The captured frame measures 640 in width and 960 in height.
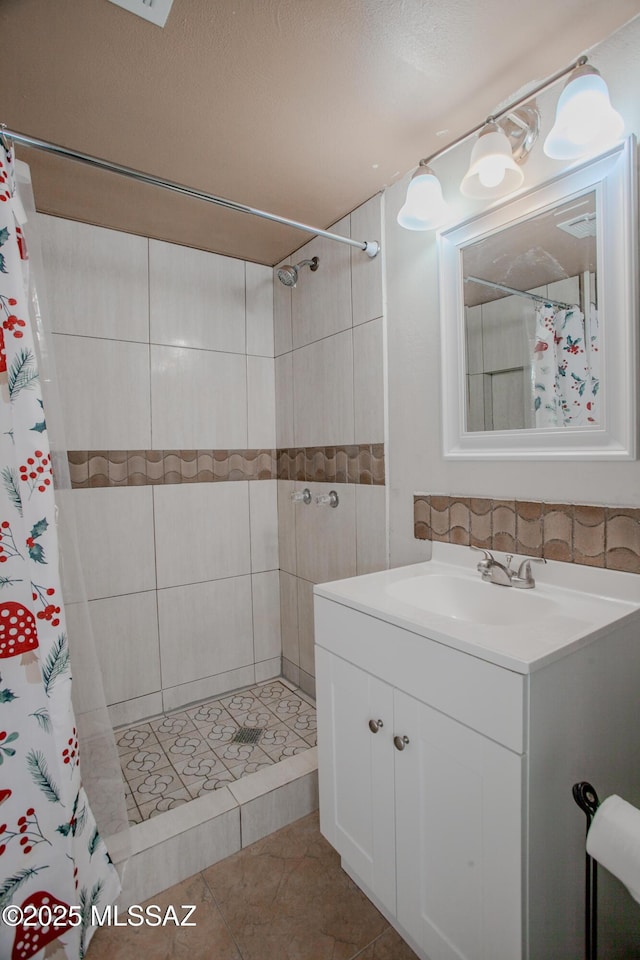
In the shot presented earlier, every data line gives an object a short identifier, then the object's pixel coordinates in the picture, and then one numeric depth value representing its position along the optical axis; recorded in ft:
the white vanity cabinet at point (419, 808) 3.01
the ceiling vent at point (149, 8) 3.37
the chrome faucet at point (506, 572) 4.29
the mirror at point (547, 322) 3.68
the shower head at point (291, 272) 6.97
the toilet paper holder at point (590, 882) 2.71
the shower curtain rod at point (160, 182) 3.86
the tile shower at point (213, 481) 6.15
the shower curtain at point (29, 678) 3.69
